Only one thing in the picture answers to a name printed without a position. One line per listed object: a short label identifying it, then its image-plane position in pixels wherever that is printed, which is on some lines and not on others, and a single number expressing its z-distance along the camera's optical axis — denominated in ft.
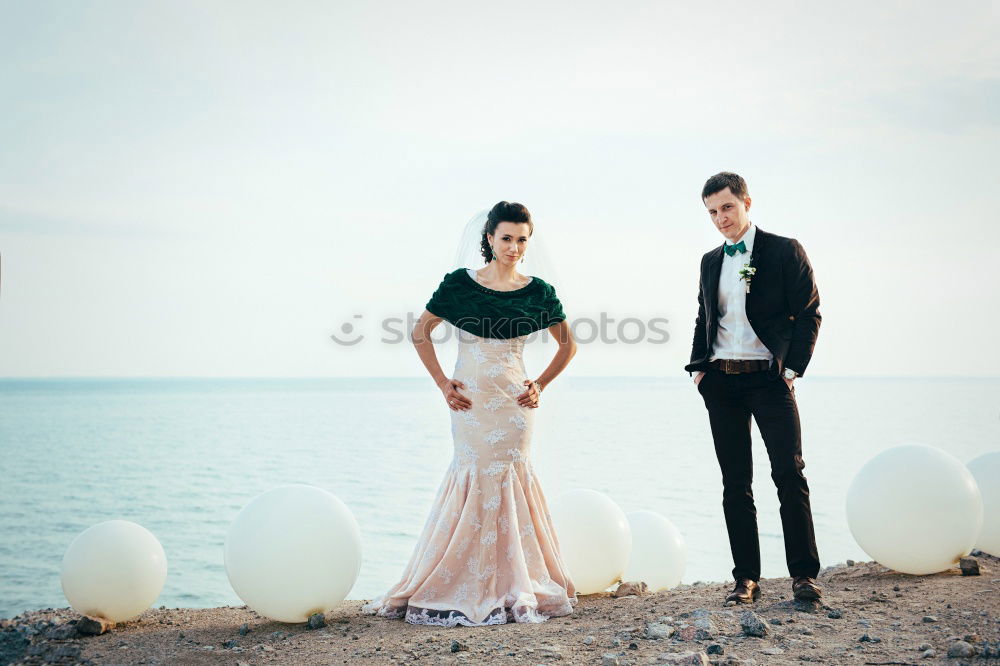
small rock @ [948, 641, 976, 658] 10.40
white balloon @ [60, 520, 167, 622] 15.25
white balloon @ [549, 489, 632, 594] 15.76
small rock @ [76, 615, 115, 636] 15.15
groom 13.33
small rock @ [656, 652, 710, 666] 10.51
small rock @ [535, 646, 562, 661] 11.32
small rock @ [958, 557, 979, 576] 15.42
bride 14.56
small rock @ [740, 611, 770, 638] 11.59
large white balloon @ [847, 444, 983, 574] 14.99
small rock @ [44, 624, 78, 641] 14.94
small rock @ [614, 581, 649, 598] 16.29
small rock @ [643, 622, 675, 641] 12.01
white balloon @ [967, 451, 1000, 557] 16.69
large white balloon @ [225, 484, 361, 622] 13.82
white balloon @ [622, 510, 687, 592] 17.84
